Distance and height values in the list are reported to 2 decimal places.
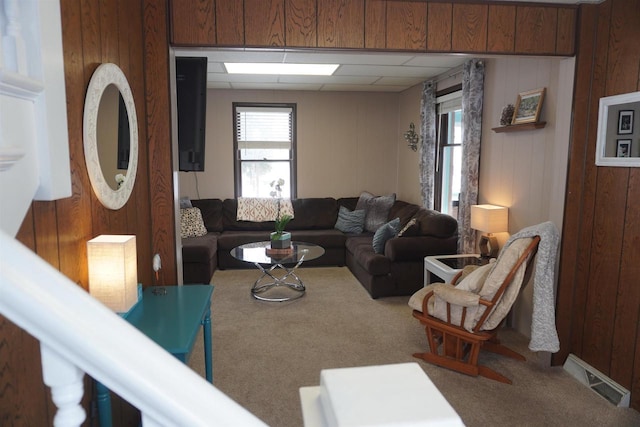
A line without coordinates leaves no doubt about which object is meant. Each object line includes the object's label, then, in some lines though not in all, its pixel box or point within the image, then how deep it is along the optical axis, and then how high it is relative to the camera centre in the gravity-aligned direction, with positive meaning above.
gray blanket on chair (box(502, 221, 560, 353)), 2.71 -0.84
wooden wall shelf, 3.29 +0.30
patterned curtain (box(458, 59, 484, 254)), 4.14 +0.24
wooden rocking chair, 2.73 -0.96
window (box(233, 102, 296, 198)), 6.27 +0.20
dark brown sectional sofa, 4.44 -0.95
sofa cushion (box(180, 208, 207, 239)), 5.41 -0.80
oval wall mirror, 1.64 +0.10
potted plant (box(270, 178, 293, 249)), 4.50 -0.80
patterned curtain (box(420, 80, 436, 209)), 5.17 +0.25
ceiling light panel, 4.61 +1.03
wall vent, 2.56 -1.36
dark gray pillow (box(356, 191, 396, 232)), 5.78 -0.64
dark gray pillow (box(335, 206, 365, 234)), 5.88 -0.81
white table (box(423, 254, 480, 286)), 3.55 -0.90
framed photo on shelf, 3.33 +0.47
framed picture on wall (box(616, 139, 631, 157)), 2.54 +0.11
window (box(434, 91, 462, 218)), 4.95 +0.09
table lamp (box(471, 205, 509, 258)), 3.73 -0.51
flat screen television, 2.74 +0.30
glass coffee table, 4.32 -0.97
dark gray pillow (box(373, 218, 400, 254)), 4.63 -0.78
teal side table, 1.56 -0.67
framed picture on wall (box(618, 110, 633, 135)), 2.54 +0.26
